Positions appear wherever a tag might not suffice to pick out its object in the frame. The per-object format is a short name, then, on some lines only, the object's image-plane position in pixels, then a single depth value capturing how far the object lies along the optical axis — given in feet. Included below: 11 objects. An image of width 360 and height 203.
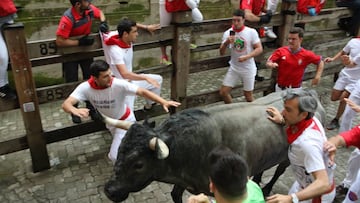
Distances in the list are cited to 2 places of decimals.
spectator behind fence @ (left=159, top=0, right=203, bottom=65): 19.39
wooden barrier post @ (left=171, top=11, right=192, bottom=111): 19.63
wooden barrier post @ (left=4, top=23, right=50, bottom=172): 15.49
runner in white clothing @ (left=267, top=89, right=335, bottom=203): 10.07
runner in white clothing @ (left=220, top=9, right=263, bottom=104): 20.11
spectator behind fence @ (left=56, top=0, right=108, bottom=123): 17.16
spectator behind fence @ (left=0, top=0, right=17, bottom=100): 16.34
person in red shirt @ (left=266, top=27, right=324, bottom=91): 19.18
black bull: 11.77
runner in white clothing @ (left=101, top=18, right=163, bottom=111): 17.07
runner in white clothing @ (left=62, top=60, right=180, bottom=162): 14.35
